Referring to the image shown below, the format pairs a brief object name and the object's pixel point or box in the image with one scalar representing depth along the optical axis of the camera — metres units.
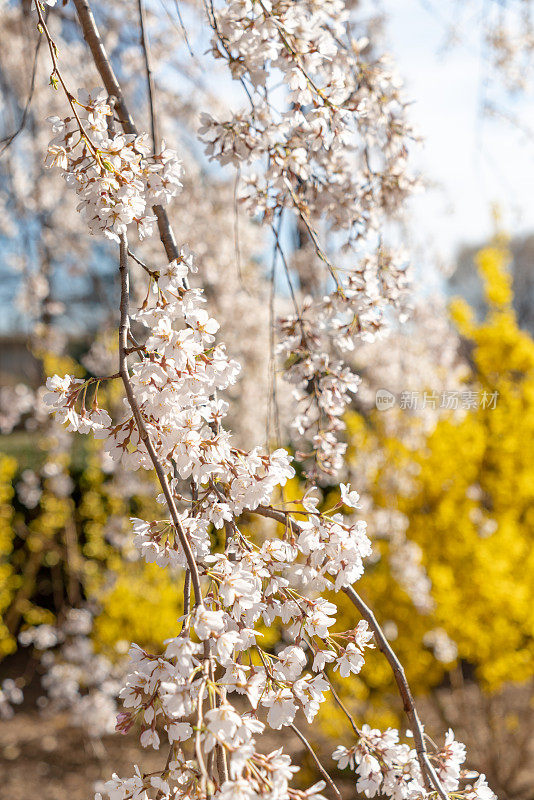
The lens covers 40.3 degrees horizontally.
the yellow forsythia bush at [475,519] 3.29
